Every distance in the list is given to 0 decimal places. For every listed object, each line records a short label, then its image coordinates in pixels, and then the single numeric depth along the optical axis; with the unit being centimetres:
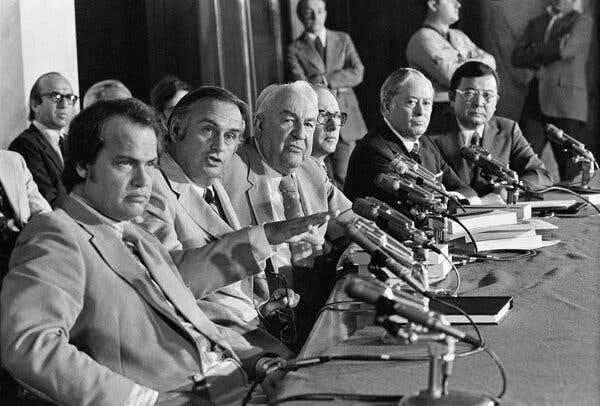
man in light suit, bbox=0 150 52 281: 453
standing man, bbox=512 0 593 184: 814
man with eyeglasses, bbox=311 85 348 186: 434
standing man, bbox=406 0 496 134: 727
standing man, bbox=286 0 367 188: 783
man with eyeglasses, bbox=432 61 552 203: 489
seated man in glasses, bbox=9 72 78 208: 583
